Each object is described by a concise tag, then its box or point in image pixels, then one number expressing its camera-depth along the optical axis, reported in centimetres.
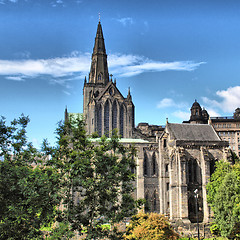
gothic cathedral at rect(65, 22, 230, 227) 5825
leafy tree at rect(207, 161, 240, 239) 4659
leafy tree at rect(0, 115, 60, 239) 2736
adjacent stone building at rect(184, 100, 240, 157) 12938
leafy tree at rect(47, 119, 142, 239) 3036
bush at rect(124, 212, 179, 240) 3588
